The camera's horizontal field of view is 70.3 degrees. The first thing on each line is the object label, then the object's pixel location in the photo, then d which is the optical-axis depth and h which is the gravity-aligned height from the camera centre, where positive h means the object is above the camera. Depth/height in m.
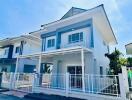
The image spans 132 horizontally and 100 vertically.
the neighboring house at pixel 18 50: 14.87 +2.30
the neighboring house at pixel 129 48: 9.63 +1.71
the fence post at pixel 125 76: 5.73 -0.73
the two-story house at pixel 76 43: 8.06 +2.14
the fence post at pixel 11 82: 9.62 -1.87
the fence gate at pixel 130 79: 6.56 -1.04
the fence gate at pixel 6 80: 9.84 -1.74
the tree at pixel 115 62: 8.99 +0.22
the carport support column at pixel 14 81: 9.60 -1.81
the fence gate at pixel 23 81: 9.05 -1.77
